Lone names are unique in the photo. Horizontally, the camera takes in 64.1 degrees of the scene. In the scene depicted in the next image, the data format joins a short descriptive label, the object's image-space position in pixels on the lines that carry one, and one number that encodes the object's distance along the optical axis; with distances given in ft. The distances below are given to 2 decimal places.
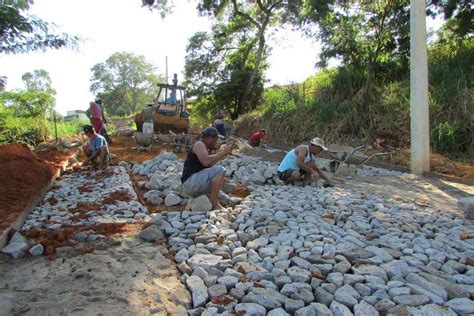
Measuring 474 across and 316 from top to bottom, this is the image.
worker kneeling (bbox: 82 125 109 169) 24.14
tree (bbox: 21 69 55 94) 134.87
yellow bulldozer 41.79
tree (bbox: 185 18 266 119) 60.85
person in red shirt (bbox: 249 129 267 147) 37.14
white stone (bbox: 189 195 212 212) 14.83
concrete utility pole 24.38
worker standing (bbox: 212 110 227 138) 38.14
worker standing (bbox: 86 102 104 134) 30.83
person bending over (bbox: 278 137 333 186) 19.92
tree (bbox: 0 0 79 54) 14.93
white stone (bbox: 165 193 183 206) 16.57
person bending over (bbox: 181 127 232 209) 15.15
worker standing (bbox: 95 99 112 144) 34.18
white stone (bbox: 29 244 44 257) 11.07
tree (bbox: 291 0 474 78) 38.01
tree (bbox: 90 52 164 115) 151.94
